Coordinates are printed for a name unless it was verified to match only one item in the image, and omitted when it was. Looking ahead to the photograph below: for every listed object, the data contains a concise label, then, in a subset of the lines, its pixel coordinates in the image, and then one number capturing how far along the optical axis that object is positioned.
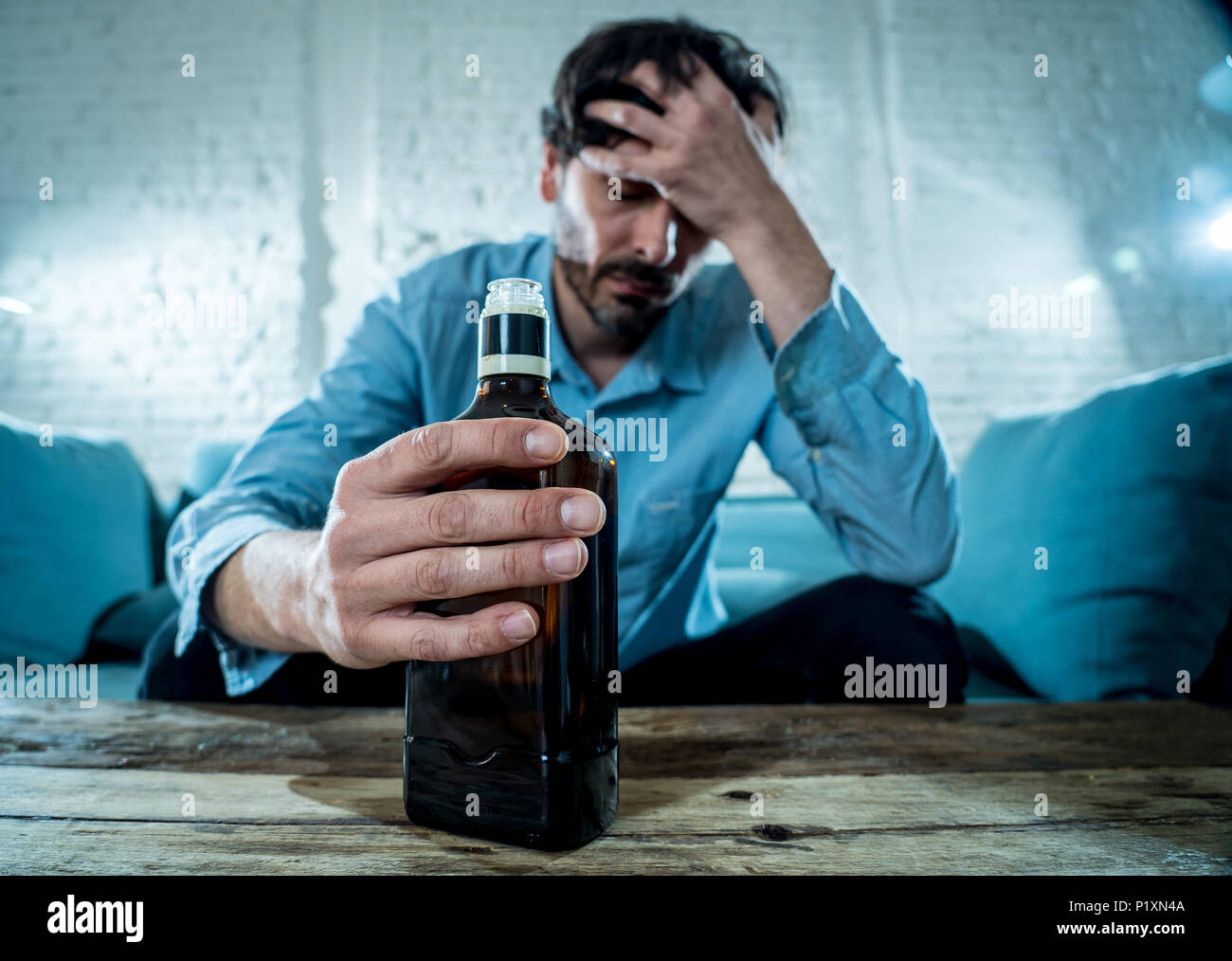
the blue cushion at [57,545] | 1.35
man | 0.61
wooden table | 0.36
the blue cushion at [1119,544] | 0.99
